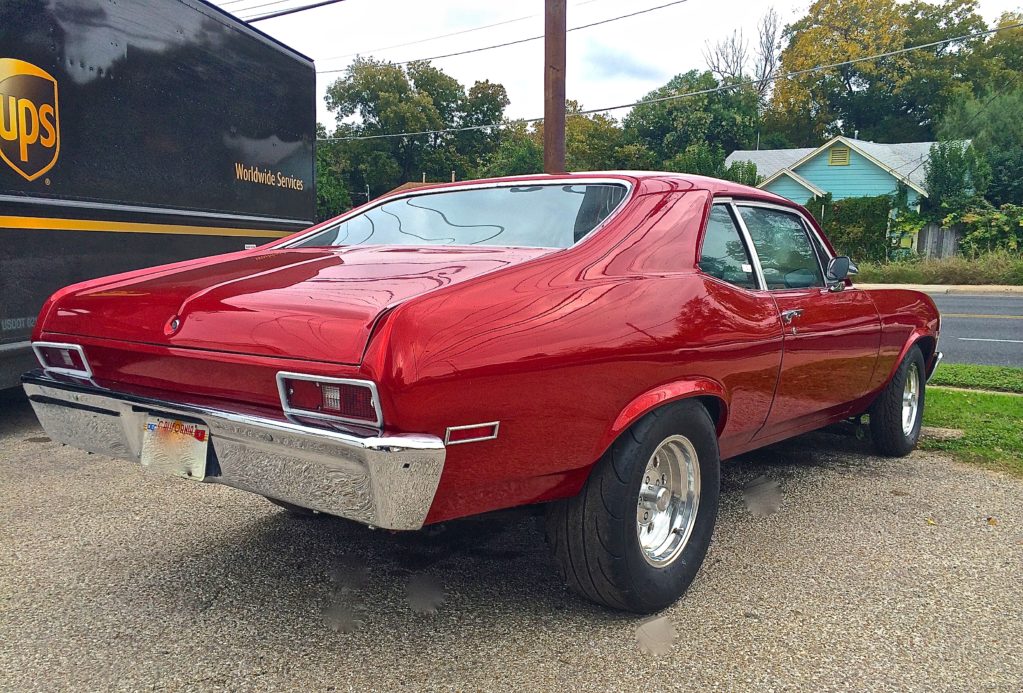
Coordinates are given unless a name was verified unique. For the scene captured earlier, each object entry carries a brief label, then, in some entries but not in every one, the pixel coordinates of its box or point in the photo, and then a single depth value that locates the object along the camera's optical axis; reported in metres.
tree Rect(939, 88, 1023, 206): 27.23
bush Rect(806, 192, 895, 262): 26.61
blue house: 33.53
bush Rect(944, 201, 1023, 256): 24.88
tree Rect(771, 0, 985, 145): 50.66
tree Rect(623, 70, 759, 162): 46.12
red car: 2.18
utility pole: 9.63
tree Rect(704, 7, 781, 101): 52.50
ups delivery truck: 5.03
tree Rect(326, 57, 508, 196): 53.50
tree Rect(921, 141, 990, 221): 26.95
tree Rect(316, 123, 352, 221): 47.50
